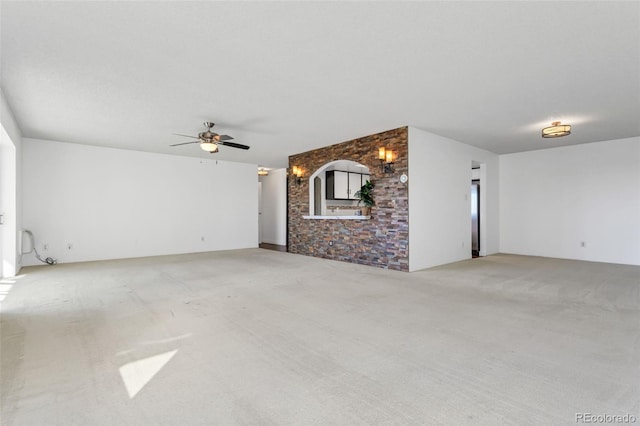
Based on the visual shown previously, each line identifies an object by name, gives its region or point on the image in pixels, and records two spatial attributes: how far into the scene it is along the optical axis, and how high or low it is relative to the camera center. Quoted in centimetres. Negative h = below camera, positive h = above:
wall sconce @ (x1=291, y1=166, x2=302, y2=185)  856 +116
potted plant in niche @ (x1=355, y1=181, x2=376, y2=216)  645 +40
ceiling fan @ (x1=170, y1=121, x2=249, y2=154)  546 +135
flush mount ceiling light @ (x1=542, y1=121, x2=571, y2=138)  539 +148
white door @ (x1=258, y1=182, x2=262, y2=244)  1218 +18
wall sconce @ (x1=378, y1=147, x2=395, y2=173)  613 +110
